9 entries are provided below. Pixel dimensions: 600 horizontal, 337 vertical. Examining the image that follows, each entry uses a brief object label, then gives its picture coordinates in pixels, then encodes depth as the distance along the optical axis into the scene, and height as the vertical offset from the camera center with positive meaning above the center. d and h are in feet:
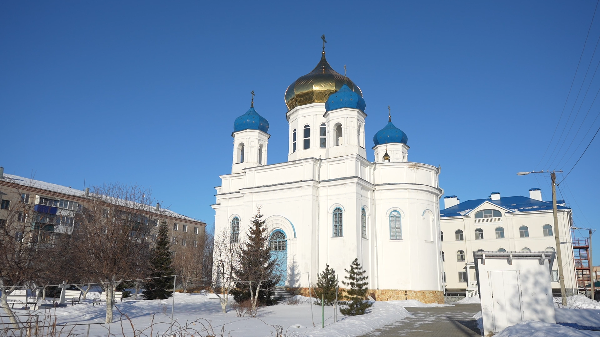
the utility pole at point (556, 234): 63.61 +5.12
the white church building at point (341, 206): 87.25 +12.16
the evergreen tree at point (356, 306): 59.41 -4.19
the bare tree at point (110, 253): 52.39 +1.87
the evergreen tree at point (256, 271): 69.41 -0.05
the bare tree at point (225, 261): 67.51 +1.48
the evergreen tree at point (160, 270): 84.74 +0.00
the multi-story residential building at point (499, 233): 126.31 +10.59
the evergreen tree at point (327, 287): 70.64 -2.27
